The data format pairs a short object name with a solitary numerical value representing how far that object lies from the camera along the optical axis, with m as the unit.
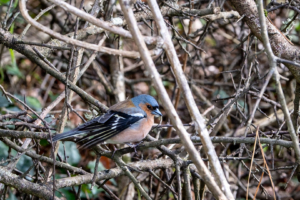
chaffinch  6.42
